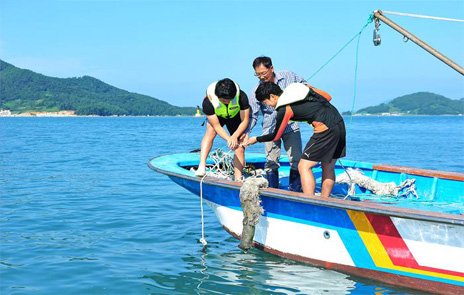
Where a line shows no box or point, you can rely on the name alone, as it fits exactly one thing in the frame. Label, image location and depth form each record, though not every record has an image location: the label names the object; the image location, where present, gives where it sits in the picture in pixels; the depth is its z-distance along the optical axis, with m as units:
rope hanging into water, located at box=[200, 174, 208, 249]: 6.52
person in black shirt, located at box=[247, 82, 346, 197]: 5.62
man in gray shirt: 6.27
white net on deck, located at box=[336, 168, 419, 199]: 7.16
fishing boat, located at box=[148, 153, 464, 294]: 4.83
